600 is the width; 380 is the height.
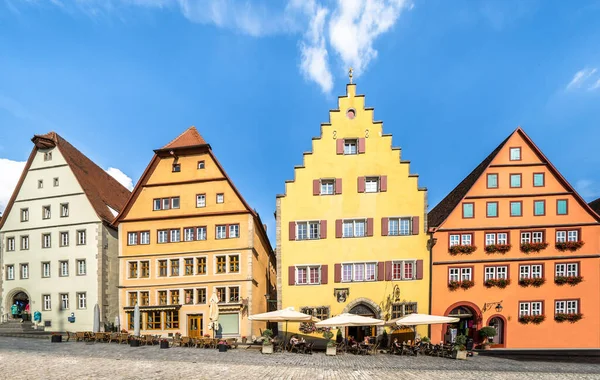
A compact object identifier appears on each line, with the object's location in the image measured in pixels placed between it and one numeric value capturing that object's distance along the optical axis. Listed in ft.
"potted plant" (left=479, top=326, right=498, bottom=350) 71.82
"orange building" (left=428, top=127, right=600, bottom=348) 75.31
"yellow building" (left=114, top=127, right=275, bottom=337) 83.41
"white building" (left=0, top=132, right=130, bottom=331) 89.35
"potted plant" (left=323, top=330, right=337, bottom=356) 63.16
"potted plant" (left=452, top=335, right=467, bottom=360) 59.00
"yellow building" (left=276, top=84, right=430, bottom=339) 77.10
